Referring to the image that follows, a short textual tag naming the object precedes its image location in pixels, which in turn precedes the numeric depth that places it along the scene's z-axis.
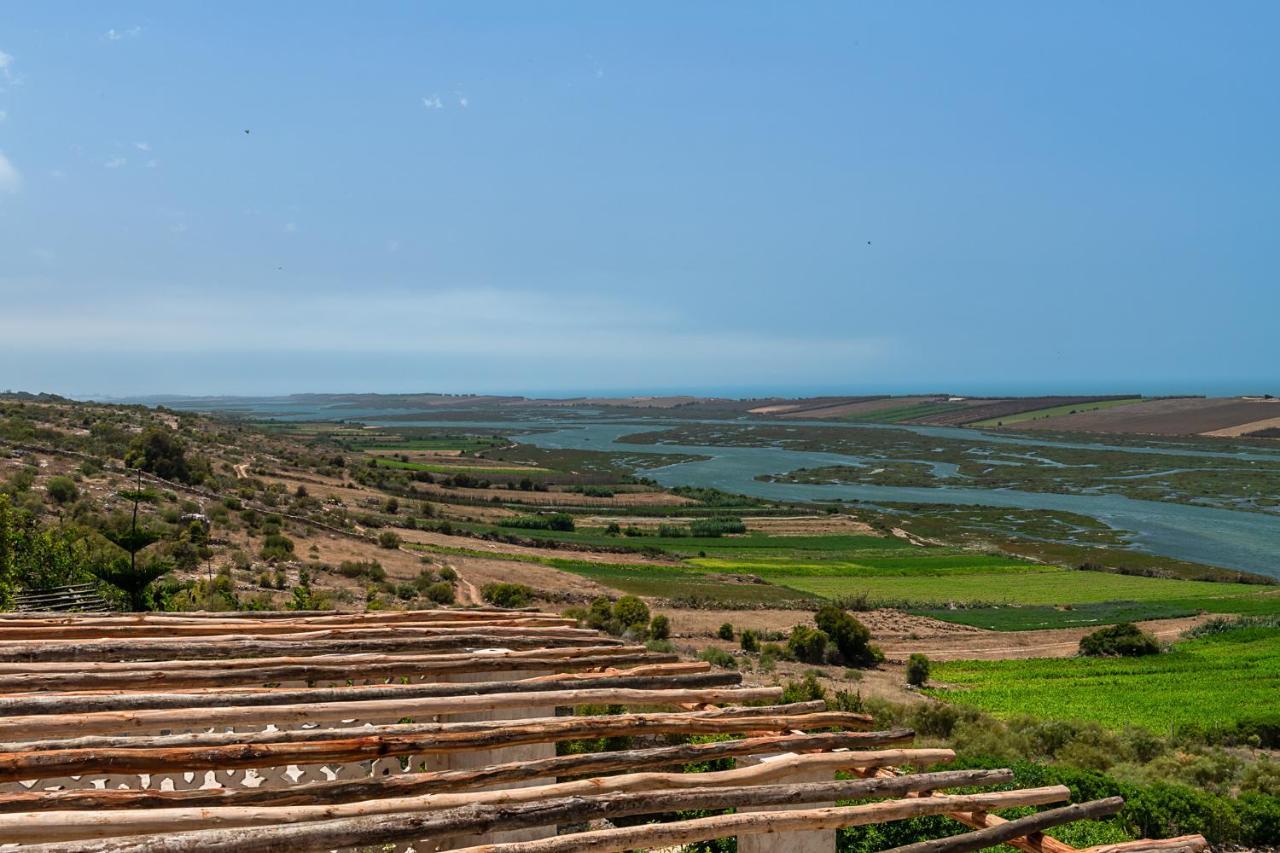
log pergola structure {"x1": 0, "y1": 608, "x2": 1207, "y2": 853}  3.60
